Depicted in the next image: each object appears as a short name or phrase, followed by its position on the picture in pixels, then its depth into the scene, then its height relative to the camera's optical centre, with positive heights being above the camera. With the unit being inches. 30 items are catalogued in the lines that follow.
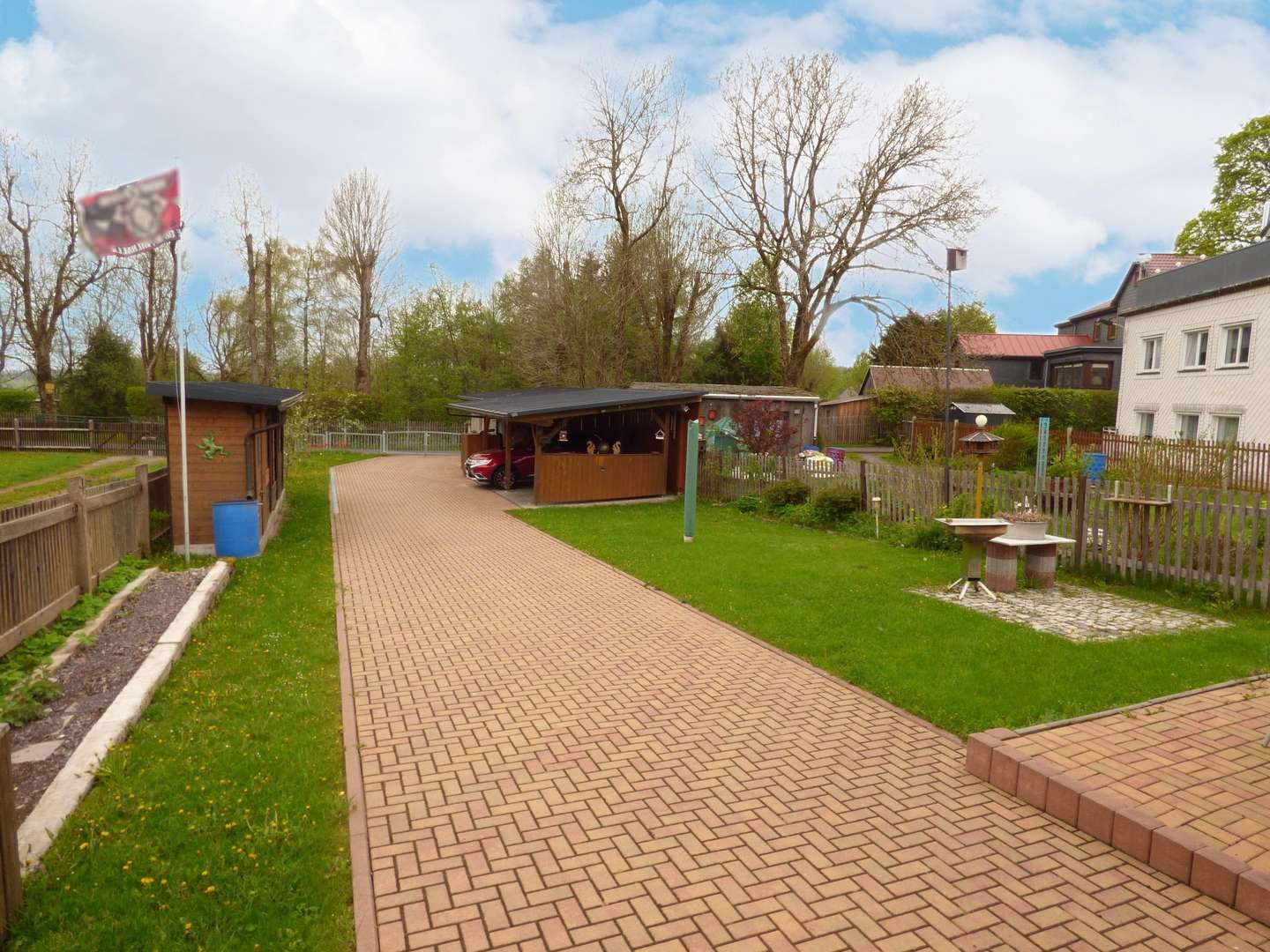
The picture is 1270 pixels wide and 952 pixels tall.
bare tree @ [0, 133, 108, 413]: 1466.5 +239.7
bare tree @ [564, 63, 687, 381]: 1307.8 +383.2
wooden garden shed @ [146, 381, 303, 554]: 449.7 -22.5
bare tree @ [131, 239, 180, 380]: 1631.4 +221.5
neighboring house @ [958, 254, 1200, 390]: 1761.8 +195.2
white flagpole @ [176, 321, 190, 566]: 421.4 -29.9
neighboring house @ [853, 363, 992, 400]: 1399.5 +102.2
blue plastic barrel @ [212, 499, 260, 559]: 442.0 -66.5
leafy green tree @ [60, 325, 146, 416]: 1512.1 +47.9
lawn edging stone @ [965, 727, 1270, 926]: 139.8 -80.1
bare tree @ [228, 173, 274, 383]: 1512.1 +250.4
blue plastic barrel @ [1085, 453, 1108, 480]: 877.8 -36.4
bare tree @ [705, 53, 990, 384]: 1170.0 +342.2
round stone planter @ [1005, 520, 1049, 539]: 378.9 -48.7
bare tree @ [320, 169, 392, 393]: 1660.9 +351.8
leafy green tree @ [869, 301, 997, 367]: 1133.1 +126.9
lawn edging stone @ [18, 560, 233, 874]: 151.7 -82.6
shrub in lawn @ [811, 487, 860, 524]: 604.1 -61.2
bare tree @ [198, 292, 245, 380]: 1840.6 +184.6
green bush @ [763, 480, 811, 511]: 673.6 -61.6
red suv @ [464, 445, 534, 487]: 875.4 -54.7
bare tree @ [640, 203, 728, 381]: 1429.6 +255.4
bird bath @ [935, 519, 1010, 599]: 371.6 -52.1
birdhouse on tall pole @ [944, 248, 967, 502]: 511.5 +113.4
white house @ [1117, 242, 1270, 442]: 878.4 +102.9
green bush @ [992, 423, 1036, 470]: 1123.3 -29.4
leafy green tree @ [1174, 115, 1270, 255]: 1348.9 +433.1
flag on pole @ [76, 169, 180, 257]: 406.9 +102.5
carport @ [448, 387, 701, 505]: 713.0 -22.3
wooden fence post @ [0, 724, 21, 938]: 126.0 -72.6
